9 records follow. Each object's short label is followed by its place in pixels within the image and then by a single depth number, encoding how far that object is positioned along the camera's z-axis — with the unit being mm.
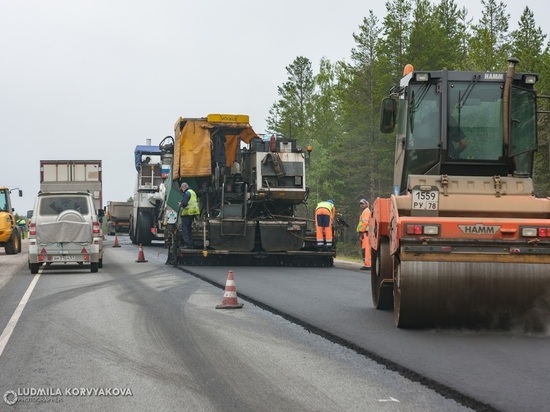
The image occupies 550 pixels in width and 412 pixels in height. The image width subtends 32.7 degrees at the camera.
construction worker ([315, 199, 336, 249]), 23156
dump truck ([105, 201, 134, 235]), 58531
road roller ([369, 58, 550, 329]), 9625
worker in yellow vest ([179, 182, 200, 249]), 22656
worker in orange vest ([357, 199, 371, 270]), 21531
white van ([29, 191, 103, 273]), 20734
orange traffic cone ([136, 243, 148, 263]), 25744
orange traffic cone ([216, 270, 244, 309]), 12844
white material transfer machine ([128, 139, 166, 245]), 36125
